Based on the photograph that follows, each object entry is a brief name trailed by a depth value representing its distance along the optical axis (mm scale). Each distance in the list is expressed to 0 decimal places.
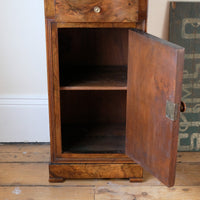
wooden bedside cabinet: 1229
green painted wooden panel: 1823
